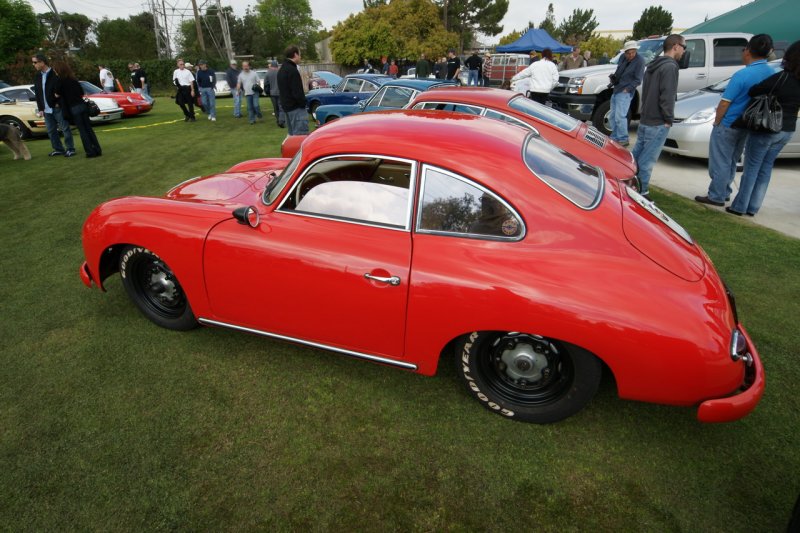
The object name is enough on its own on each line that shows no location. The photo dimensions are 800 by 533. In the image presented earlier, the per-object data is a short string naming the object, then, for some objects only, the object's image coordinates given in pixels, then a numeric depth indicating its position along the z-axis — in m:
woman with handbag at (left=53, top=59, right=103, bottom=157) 8.06
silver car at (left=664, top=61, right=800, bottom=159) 6.89
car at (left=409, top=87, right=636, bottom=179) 4.87
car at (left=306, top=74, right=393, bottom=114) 11.51
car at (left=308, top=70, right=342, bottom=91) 19.23
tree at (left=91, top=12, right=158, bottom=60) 39.22
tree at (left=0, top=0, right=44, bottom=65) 29.12
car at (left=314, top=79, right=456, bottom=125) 8.55
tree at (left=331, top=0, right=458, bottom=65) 38.38
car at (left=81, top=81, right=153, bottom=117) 14.49
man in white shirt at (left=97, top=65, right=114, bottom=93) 15.58
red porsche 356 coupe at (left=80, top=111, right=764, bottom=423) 2.06
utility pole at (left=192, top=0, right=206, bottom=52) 33.24
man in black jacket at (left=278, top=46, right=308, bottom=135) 8.19
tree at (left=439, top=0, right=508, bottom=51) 54.25
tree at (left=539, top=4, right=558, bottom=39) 81.88
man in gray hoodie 5.59
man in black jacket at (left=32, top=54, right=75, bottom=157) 8.23
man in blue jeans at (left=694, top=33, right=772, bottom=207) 4.87
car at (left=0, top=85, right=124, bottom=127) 12.19
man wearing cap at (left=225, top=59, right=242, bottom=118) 13.99
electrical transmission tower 33.26
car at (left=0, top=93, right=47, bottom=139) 11.26
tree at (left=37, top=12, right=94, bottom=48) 71.69
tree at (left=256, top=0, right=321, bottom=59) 77.19
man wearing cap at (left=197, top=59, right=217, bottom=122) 12.97
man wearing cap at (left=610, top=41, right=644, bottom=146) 7.07
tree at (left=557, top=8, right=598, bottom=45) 77.15
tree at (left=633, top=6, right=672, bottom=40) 63.84
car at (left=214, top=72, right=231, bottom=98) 24.25
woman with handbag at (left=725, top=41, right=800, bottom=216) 4.70
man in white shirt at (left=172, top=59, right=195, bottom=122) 12.84
